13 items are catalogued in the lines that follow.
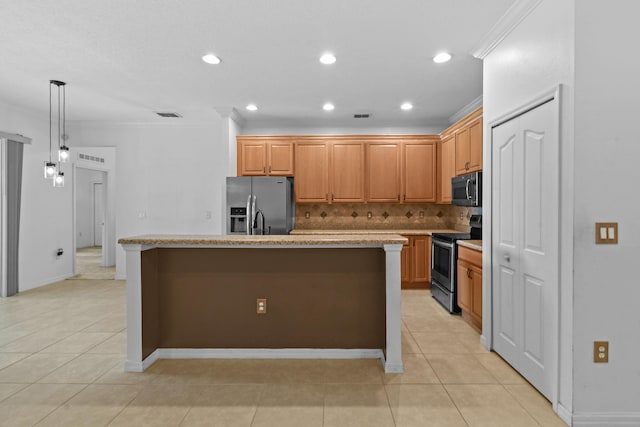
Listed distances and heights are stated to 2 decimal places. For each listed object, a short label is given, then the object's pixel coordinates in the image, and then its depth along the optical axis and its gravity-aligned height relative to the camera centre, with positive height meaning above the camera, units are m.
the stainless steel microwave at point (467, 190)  3.94 +0.26
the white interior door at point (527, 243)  2.19 -0.22
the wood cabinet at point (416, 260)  5.24 -0.71
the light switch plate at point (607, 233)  1.97 -0.12
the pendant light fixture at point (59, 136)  3.86 +1.19
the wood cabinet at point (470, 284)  3.48 -0.75
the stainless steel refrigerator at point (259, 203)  5.04 +0.12
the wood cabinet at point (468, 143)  4.03 +0.84
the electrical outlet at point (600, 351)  1.98 -0.78
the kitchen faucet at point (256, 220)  5.00 -0.12
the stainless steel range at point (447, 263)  4.16 -0.65
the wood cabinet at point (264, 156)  5.53 +0.86
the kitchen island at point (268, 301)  2.89 -0.73
